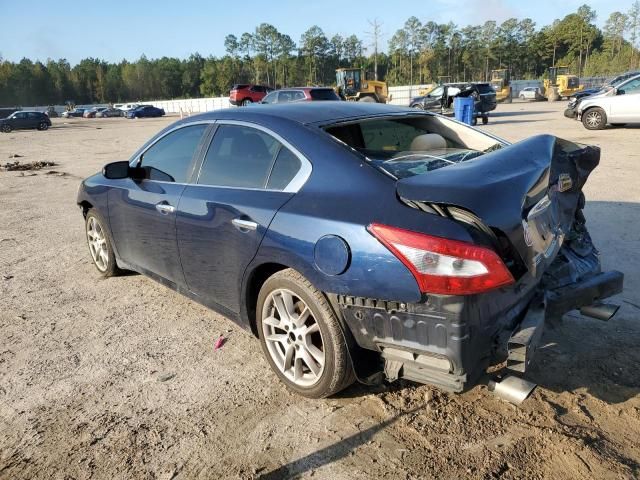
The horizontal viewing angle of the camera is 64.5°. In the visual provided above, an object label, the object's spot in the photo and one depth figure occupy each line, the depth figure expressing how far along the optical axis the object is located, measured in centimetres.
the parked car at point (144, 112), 5831
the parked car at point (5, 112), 6007
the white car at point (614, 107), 1511
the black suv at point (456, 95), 2183
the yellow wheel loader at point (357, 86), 3228
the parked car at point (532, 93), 4853
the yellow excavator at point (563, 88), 4688
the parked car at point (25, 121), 3825
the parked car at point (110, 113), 6431
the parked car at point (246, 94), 3591
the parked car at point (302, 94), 2006
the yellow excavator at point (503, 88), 4538
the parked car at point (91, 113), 6431
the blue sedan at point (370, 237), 227
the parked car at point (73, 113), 6588
